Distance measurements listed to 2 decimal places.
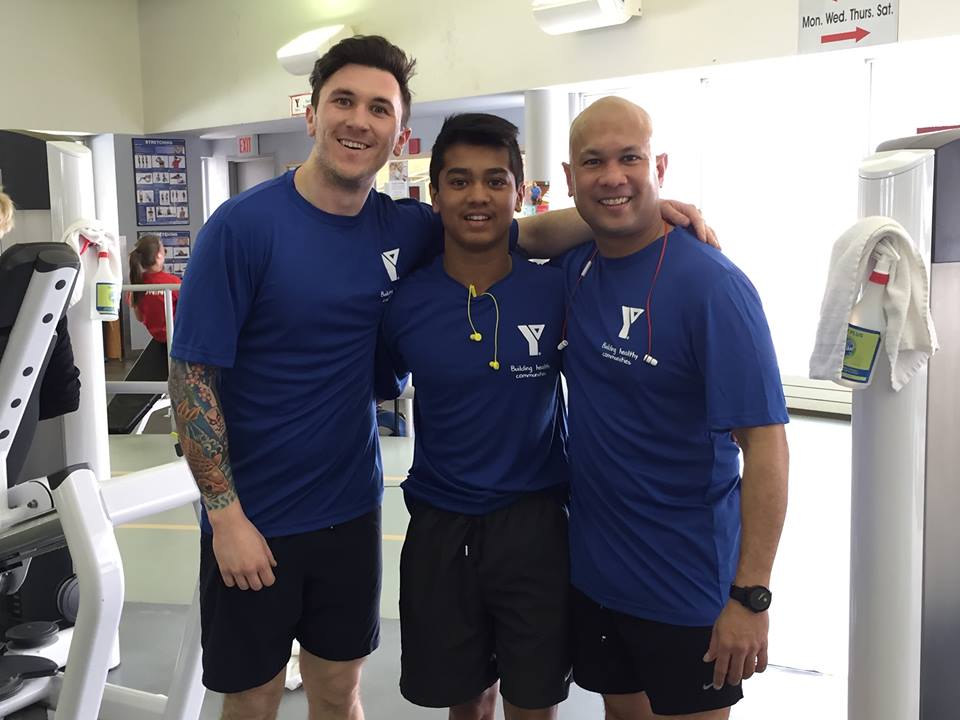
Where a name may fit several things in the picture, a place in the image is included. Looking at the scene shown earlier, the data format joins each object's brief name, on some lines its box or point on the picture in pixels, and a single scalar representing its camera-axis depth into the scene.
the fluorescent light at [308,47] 9.12
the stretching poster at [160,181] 12.58
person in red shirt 7.67
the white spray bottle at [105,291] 3.21
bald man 1.73
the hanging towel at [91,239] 3.21
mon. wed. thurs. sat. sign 5.89
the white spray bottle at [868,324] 1.95
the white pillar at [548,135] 8.00
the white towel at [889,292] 1.93
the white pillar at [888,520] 2.05
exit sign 12.59
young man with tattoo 1.95
